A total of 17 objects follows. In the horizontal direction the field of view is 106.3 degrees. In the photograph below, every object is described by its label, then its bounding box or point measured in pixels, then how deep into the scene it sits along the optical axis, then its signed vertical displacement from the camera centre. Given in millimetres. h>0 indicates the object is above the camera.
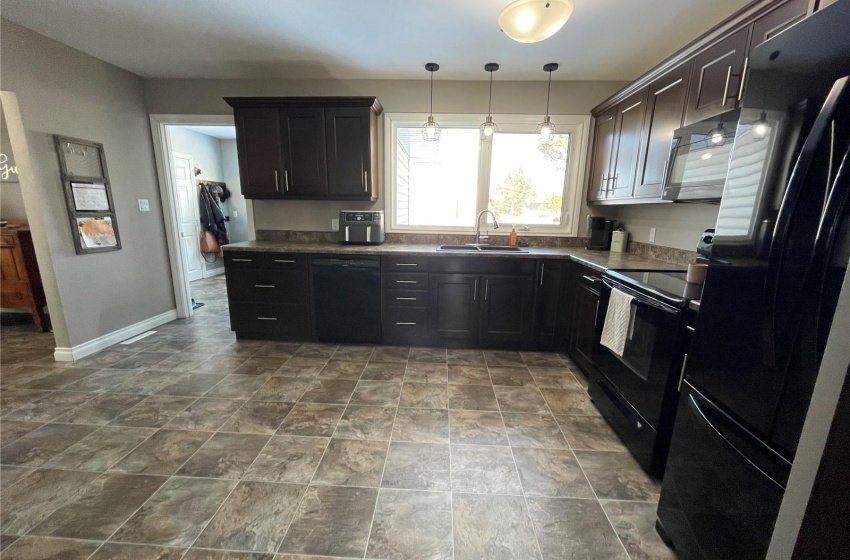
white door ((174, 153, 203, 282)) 5059 +25
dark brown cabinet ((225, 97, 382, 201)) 2963 +656
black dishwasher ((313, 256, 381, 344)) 2984 -760
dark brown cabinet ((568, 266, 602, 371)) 2391 -717
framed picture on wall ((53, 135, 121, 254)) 2606 +141
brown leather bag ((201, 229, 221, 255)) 5598 -503
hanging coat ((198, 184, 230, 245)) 5469 +15
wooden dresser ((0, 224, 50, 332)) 3027 -641
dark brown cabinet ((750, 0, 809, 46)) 1337 +902
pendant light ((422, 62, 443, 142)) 2822 +791
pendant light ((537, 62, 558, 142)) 2689 +799
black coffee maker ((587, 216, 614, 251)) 3096 -90
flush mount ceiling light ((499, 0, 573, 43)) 1367 +896
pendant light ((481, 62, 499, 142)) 2748 +822
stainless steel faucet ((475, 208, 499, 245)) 3334 -72
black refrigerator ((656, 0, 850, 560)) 748 -155
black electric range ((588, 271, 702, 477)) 1475 -715
